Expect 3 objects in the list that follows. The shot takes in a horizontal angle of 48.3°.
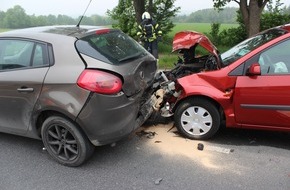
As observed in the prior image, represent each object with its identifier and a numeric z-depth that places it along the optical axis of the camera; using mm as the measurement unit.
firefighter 9911
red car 3741
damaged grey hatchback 3383
